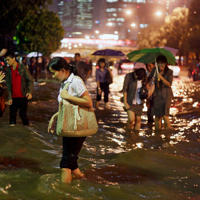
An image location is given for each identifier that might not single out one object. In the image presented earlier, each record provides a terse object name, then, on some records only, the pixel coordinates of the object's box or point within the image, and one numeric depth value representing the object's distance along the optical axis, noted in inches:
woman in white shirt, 197.2
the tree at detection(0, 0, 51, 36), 1375.5
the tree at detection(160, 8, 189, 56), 2886.3
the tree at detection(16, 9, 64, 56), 2133.4
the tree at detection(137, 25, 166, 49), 3376.0
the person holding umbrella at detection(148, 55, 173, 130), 362.9
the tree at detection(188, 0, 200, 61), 2293.3
